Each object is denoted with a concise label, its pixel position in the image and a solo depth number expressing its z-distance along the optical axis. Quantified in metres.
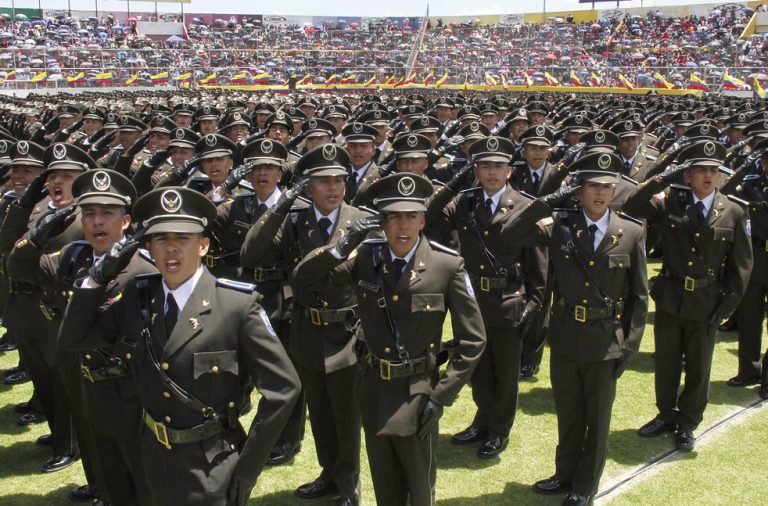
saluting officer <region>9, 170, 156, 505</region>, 4.21
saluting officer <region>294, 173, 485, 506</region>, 4.16
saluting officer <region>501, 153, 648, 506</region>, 5.07
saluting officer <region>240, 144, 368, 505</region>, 5.11
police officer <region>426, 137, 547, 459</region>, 5.98
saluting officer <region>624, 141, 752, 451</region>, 5.94
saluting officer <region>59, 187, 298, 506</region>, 3.38
